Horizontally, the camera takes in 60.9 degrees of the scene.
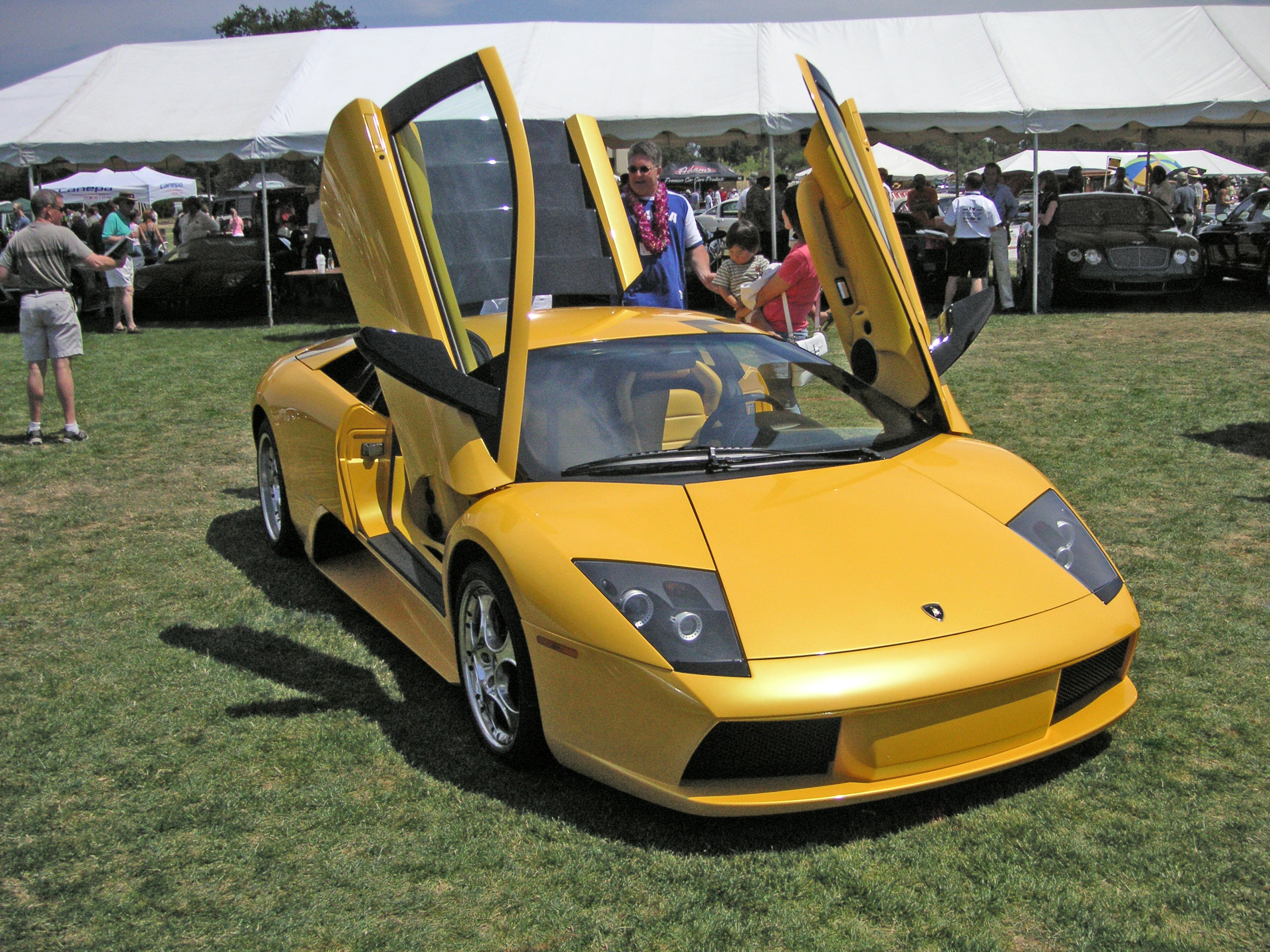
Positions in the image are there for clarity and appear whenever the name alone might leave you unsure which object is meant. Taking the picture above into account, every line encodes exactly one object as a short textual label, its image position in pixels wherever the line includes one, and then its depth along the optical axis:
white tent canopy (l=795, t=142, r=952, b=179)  29.98
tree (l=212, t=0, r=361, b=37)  78.94
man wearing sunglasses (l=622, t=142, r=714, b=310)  6.44
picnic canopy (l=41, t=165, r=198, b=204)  39.28
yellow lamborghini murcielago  2.57
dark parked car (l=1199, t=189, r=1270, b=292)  14.59
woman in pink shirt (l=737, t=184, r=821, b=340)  6.04
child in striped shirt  6.87
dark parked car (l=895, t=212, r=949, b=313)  15.02
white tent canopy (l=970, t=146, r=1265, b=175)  39.34
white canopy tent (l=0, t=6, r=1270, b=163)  13.55
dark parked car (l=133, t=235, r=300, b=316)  15.77
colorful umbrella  36.34
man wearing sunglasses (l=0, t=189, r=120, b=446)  7.72
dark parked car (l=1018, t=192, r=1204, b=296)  13.53
